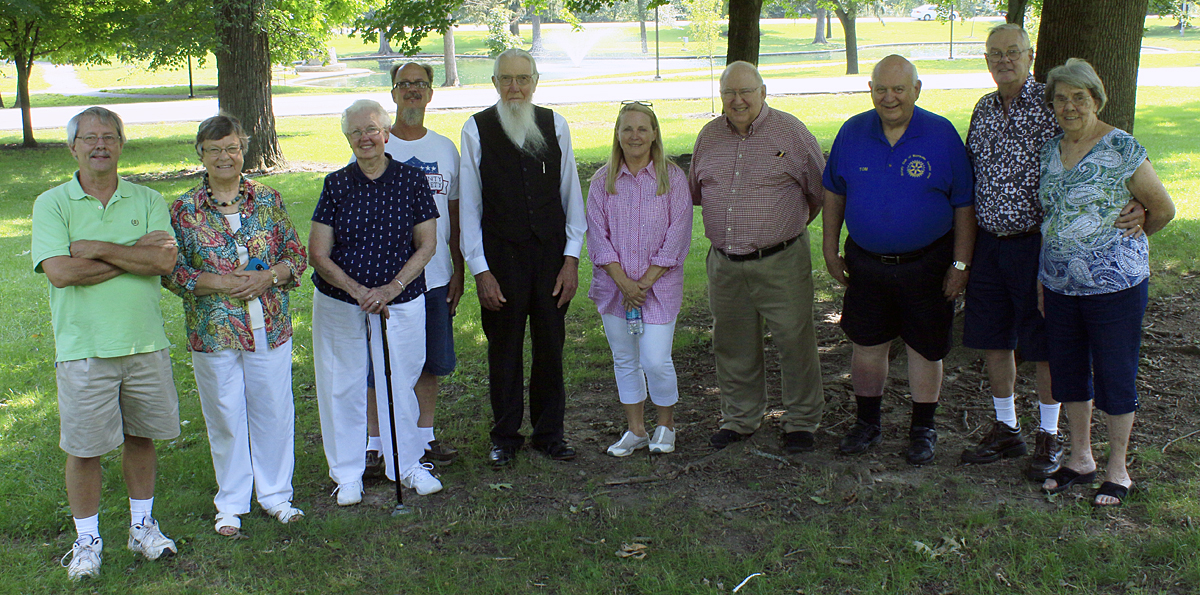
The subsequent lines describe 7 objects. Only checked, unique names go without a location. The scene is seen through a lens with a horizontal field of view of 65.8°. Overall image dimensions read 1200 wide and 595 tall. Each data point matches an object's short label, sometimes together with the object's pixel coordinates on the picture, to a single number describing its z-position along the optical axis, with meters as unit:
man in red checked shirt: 4.57
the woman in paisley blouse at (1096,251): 3.82
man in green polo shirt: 3.62
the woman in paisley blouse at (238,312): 3.93
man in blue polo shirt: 4.23
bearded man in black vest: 4.58
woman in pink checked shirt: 4.58
